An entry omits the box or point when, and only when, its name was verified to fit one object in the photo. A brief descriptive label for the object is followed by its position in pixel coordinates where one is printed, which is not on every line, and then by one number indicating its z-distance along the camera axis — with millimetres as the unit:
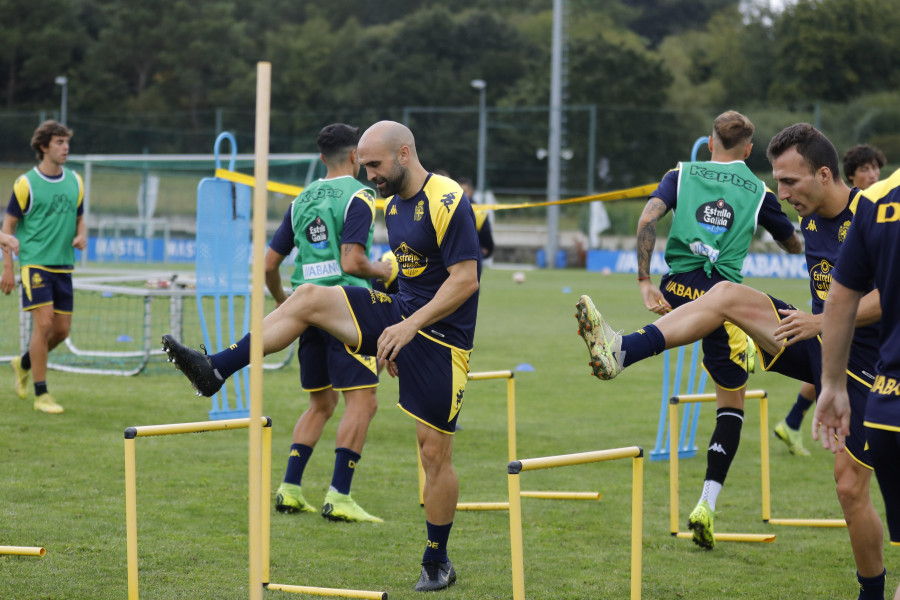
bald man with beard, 9664
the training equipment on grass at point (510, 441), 12930
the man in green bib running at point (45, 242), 18094
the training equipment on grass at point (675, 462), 11516
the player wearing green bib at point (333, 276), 12469
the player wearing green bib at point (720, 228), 12461
